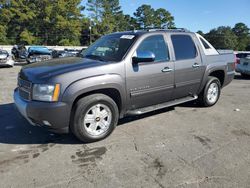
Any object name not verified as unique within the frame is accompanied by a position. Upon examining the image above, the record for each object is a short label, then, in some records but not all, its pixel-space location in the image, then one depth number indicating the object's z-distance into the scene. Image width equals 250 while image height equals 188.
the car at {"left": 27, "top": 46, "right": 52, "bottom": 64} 14.08
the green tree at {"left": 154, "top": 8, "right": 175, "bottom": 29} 61.30
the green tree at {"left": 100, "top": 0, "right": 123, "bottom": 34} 45.94
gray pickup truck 2.93
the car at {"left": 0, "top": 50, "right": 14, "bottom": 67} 12.02
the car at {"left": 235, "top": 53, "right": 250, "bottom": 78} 9.26
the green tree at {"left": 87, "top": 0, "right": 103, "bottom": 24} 45.95
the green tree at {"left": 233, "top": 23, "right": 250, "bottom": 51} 58.40
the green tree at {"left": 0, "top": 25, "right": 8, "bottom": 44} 33.67
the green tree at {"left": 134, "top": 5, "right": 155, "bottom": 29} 60.00
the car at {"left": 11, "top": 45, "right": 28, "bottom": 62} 17.39
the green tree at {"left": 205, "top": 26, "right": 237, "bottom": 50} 54.34
